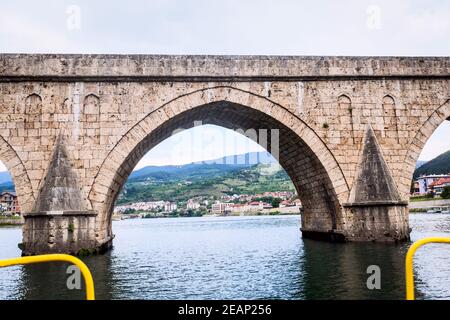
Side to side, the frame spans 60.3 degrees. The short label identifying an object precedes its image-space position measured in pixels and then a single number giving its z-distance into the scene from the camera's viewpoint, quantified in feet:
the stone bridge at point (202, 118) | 40.93
